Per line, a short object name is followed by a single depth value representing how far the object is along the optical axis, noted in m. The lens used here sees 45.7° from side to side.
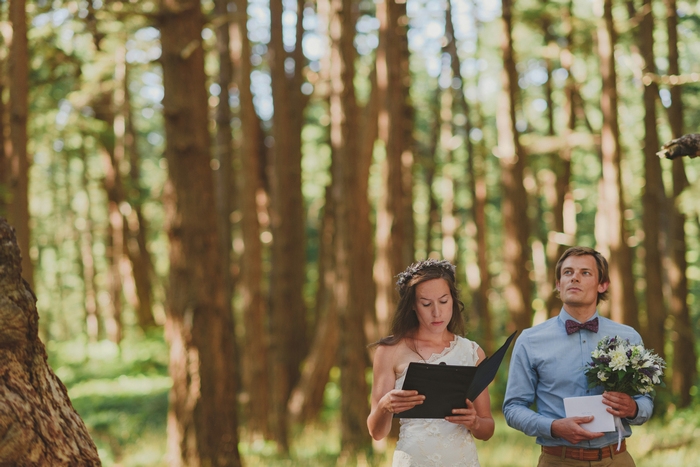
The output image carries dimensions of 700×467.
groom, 4.19
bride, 4.20
